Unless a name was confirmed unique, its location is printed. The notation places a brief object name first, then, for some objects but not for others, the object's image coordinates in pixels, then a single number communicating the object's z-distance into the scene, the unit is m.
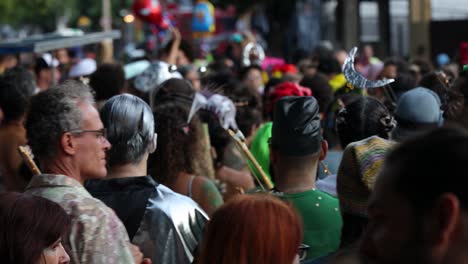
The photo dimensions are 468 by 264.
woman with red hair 6.19
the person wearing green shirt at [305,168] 7.89
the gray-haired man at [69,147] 7.59
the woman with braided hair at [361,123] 9.77
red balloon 31.90
